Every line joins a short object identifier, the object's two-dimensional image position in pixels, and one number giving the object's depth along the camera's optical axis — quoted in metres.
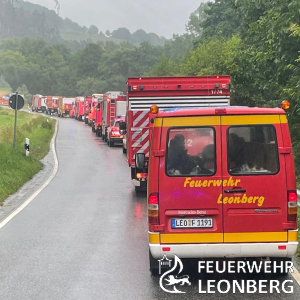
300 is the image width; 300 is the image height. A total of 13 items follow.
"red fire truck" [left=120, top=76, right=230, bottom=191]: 17.80
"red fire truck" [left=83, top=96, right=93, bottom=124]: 68.62
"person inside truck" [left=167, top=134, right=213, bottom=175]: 7.70
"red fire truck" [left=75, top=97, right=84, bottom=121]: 77.73
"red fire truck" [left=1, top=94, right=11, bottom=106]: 131.10
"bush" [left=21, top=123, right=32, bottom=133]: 48.92
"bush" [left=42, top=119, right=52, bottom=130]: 54.95
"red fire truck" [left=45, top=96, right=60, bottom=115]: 96.81
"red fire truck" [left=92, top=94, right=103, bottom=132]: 47.03
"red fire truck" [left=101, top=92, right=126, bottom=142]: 39.12
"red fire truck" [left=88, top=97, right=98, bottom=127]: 57.42
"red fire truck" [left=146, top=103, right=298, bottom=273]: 7.58
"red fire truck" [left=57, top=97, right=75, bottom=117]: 92.19
